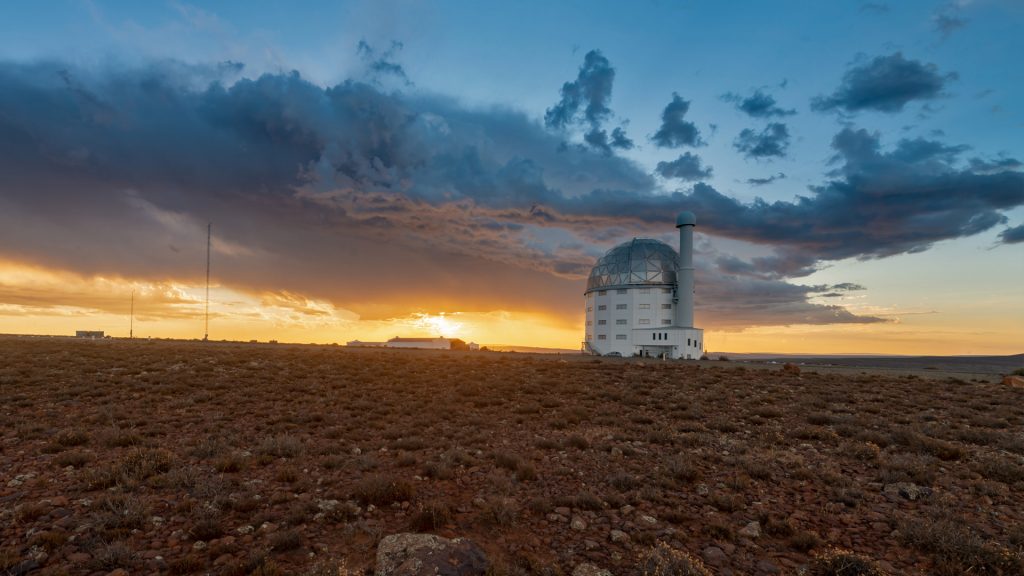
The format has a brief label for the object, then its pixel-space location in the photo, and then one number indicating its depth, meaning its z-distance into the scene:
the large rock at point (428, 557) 5.36
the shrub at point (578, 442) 11.41
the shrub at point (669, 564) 5.57
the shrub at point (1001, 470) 9.19
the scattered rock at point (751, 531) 6.91
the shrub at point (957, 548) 5.84
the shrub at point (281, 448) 10.43
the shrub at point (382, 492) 7.93
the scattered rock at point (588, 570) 5.76
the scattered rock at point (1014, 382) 24.09
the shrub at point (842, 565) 5.68
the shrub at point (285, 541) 6.25
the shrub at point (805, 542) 6.50
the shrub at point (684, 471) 9.10
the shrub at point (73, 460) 9.38
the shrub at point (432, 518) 6.99
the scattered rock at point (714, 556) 6.14
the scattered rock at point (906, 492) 8.29
